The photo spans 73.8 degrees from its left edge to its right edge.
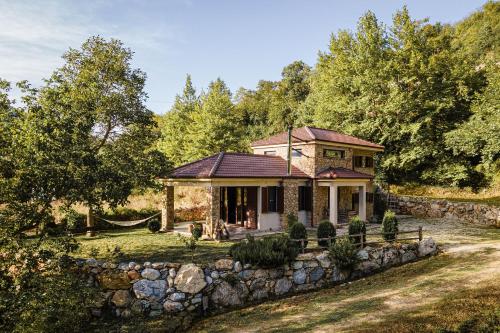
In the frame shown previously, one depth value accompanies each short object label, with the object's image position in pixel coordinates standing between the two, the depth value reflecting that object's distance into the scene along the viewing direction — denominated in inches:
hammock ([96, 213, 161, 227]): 866.6
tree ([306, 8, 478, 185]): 1364.4
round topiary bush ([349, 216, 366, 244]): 673.6
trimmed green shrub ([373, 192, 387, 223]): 1181.2
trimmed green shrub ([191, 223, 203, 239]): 751.3
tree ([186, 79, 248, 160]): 1637.6
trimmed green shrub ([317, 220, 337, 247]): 653.9
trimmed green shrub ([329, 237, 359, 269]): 603.2
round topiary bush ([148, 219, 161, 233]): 864.3
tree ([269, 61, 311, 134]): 2252.7
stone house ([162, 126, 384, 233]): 828.6
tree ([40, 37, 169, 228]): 655.8
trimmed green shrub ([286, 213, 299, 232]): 850.8
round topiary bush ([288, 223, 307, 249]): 636.1
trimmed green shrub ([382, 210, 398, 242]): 711.7
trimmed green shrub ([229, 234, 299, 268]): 546.3
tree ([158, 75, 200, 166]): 1830.7
